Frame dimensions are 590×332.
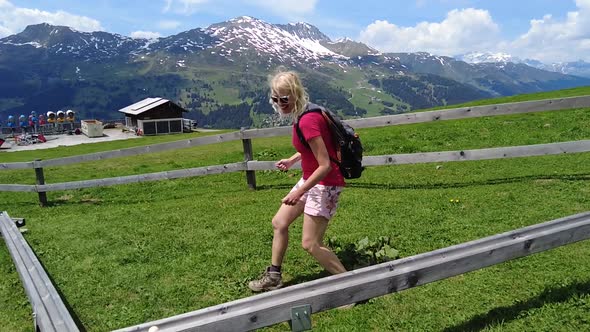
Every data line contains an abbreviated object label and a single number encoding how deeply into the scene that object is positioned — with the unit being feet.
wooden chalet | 271.28
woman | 14.02
